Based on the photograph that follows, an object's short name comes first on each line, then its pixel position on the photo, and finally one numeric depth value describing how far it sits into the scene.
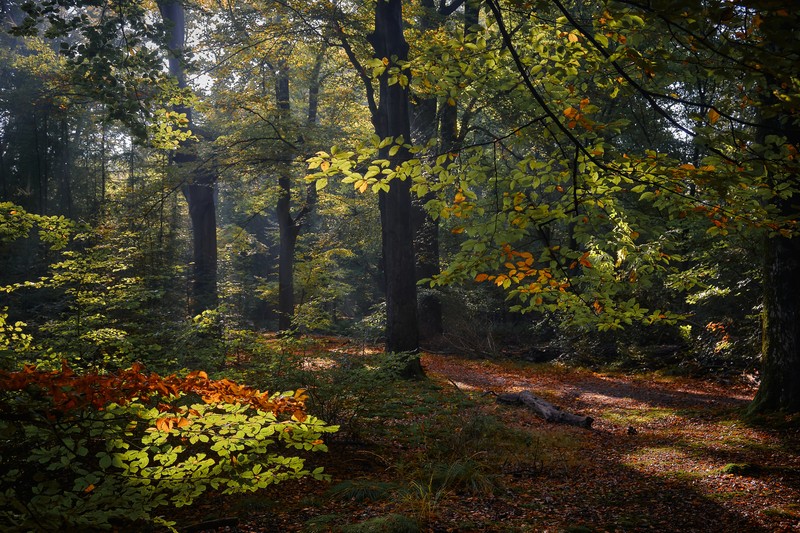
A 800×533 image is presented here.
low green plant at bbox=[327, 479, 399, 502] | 4.81
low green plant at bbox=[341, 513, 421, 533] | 3.83
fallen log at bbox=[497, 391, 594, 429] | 8.42
